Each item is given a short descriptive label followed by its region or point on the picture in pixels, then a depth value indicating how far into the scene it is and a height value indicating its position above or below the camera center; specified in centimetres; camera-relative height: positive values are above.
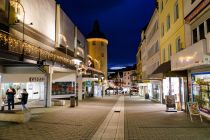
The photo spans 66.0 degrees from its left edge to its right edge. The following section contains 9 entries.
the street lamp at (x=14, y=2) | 1249 +598
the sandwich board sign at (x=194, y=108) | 976 -183
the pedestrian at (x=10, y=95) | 1336 -135
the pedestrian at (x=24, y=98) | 1359 -163
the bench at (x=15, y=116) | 944 -220
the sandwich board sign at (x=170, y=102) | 1359 -203
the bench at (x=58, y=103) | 1763 -266
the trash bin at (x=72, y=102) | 1707 -248
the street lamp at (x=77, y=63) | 2122 +203
